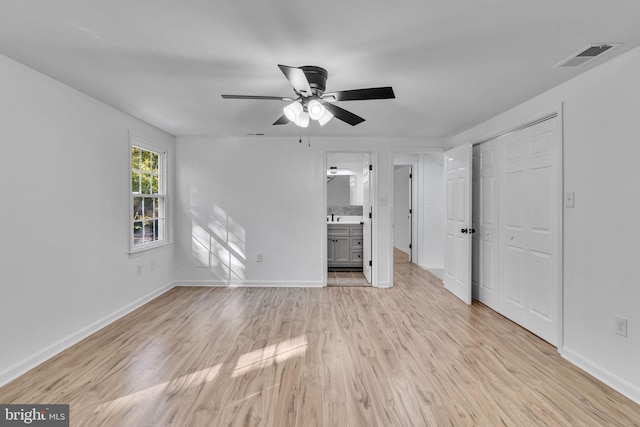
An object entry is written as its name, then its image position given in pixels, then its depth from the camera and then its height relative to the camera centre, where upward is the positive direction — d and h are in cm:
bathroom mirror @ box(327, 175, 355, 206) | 714 +37
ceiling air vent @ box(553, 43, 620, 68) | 209 +105
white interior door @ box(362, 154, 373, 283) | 510 -27
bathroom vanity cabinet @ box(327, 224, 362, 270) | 615 -74
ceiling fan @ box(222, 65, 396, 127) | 215 +78
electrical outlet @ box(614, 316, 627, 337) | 221 -84
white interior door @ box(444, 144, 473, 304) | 410 -23
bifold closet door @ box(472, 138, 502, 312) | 382 -22
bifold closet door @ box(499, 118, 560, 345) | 291 -23
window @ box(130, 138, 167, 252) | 410 +15
